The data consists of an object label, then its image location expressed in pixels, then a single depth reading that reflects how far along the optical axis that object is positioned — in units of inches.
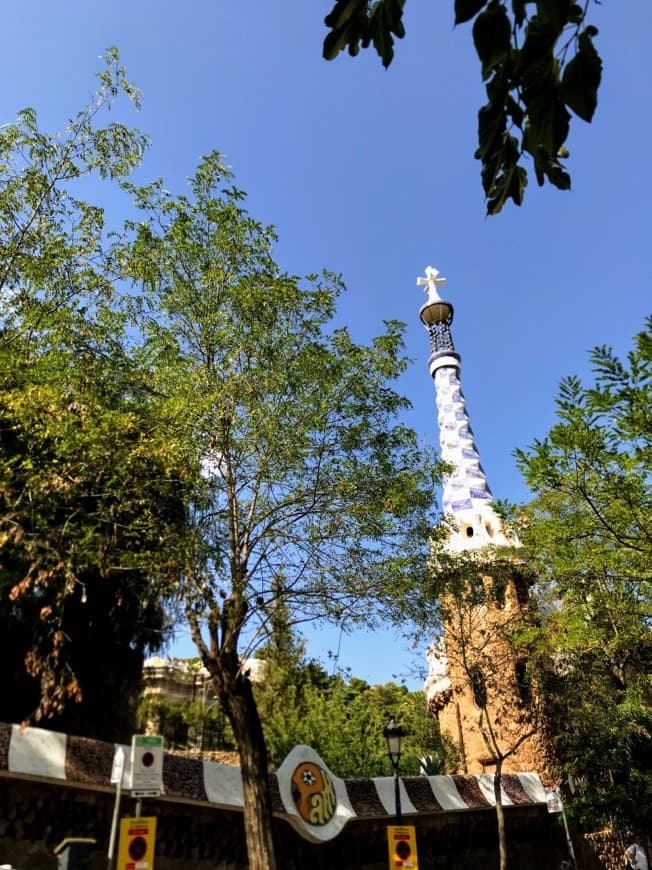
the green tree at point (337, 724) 753.6
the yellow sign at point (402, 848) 339.0
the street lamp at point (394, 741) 399.5
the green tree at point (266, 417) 365.7
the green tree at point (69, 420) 309.9
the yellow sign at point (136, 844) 216.5
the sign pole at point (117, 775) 210.2
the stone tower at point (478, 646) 547.5
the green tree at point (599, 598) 320.5
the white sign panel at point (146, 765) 211.6
